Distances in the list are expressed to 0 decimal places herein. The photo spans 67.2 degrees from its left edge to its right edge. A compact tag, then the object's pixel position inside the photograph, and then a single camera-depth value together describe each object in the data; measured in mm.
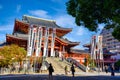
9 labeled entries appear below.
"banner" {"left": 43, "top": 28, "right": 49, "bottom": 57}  14913
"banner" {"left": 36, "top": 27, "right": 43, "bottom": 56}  14320
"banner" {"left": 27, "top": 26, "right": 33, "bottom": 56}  14031
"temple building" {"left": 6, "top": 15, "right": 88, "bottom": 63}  18739
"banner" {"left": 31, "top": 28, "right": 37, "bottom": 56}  14366
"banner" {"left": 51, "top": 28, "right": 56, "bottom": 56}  15600
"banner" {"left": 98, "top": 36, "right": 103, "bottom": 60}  16445
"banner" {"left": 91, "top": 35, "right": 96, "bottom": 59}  16607
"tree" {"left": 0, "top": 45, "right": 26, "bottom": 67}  13811
